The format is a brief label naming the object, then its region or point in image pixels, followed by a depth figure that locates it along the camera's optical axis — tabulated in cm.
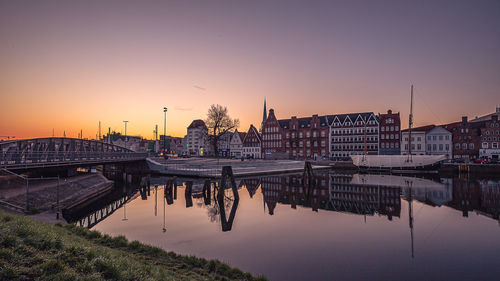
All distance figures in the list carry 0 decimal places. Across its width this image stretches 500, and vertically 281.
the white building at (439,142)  8425
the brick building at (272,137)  10738
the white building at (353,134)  9181
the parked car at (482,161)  6614
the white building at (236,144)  12606
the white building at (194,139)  15488
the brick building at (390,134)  8765
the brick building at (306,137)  9869
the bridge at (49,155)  2325
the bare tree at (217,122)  7812
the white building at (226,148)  12774
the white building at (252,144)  11412
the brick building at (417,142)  8750
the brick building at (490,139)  7659
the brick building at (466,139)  8025
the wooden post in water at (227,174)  2682
